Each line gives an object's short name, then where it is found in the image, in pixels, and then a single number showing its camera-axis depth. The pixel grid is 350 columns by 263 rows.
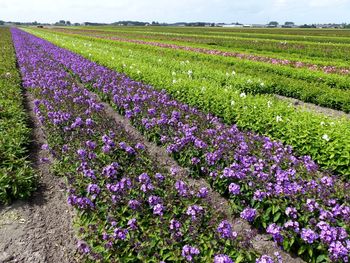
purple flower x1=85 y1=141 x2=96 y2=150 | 6.18
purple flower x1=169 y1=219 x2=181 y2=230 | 3.99
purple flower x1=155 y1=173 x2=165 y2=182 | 5.02
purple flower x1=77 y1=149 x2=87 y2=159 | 5.86
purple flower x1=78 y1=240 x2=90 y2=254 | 3.84
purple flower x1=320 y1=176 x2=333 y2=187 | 4.69
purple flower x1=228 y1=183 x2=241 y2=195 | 4.73
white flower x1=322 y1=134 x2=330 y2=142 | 6.21
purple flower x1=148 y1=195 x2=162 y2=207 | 4.43
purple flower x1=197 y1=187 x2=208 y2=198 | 4.55
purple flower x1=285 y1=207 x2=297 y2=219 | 4.19
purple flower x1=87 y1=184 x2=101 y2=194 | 4.78
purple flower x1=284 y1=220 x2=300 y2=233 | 4.05
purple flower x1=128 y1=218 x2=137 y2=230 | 4.04
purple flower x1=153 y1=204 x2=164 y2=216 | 4.21
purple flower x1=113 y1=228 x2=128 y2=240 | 3.94
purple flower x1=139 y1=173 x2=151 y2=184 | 4.87
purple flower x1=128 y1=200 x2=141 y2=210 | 4.37
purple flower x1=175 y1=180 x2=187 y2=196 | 4.60
